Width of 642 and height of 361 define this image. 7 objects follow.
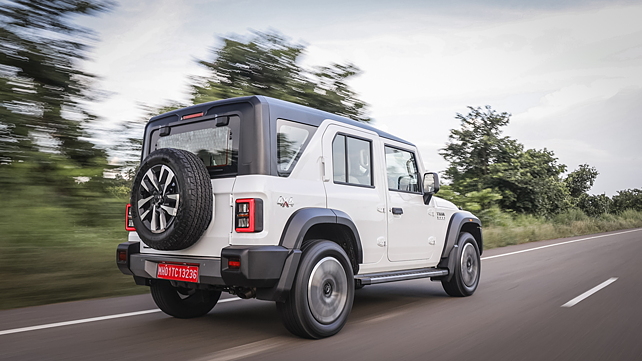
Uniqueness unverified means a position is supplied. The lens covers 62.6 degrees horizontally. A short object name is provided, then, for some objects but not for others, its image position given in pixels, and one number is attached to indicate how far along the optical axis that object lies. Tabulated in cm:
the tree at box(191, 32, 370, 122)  1104
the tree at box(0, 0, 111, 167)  731
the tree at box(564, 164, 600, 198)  7022
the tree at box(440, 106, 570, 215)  2777
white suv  428
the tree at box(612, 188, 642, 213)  7156
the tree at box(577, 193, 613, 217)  6031
